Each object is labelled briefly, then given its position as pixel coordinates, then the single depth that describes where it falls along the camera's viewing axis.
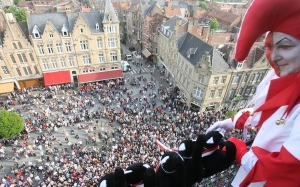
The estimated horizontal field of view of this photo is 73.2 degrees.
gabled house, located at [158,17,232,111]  30.84
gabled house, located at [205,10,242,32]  58.12
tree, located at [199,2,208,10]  83.09
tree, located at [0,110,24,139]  25.22
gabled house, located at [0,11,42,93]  33.19
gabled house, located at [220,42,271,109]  31.48
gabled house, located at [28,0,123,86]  34.50
